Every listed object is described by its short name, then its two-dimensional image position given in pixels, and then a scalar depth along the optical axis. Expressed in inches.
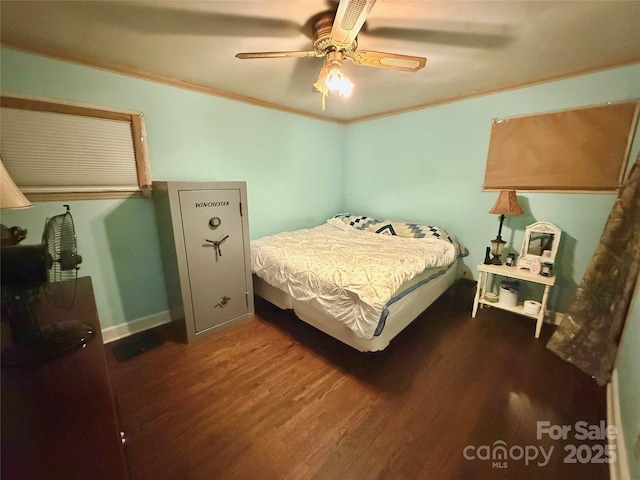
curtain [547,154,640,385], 61.7
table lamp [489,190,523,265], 87.0
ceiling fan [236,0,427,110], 52.3
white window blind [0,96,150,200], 65.6
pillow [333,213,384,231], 126.7
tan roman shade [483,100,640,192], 76.4
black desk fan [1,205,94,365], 32.0
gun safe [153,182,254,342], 77.2
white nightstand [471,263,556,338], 81.4
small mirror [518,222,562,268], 84.9
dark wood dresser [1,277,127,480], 20.0
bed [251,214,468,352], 65.9
